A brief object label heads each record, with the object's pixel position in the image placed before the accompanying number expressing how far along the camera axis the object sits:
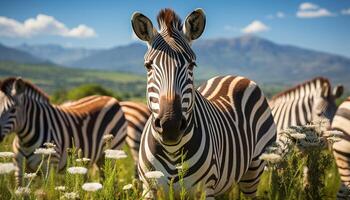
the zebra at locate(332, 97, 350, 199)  5.45
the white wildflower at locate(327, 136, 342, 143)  4.00
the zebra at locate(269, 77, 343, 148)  9.94
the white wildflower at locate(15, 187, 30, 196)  2.76
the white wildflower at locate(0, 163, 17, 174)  2.58
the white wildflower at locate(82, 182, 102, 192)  2.78
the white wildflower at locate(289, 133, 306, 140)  3.80
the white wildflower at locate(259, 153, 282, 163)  3.43
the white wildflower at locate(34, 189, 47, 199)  3.01
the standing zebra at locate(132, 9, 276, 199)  3.44
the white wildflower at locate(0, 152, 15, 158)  3.25
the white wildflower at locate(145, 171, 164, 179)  3.09
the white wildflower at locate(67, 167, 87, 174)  3.03
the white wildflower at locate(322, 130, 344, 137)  4.17
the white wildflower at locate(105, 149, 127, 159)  3.26
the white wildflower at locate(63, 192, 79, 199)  2.97
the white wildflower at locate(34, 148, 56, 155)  3.31
